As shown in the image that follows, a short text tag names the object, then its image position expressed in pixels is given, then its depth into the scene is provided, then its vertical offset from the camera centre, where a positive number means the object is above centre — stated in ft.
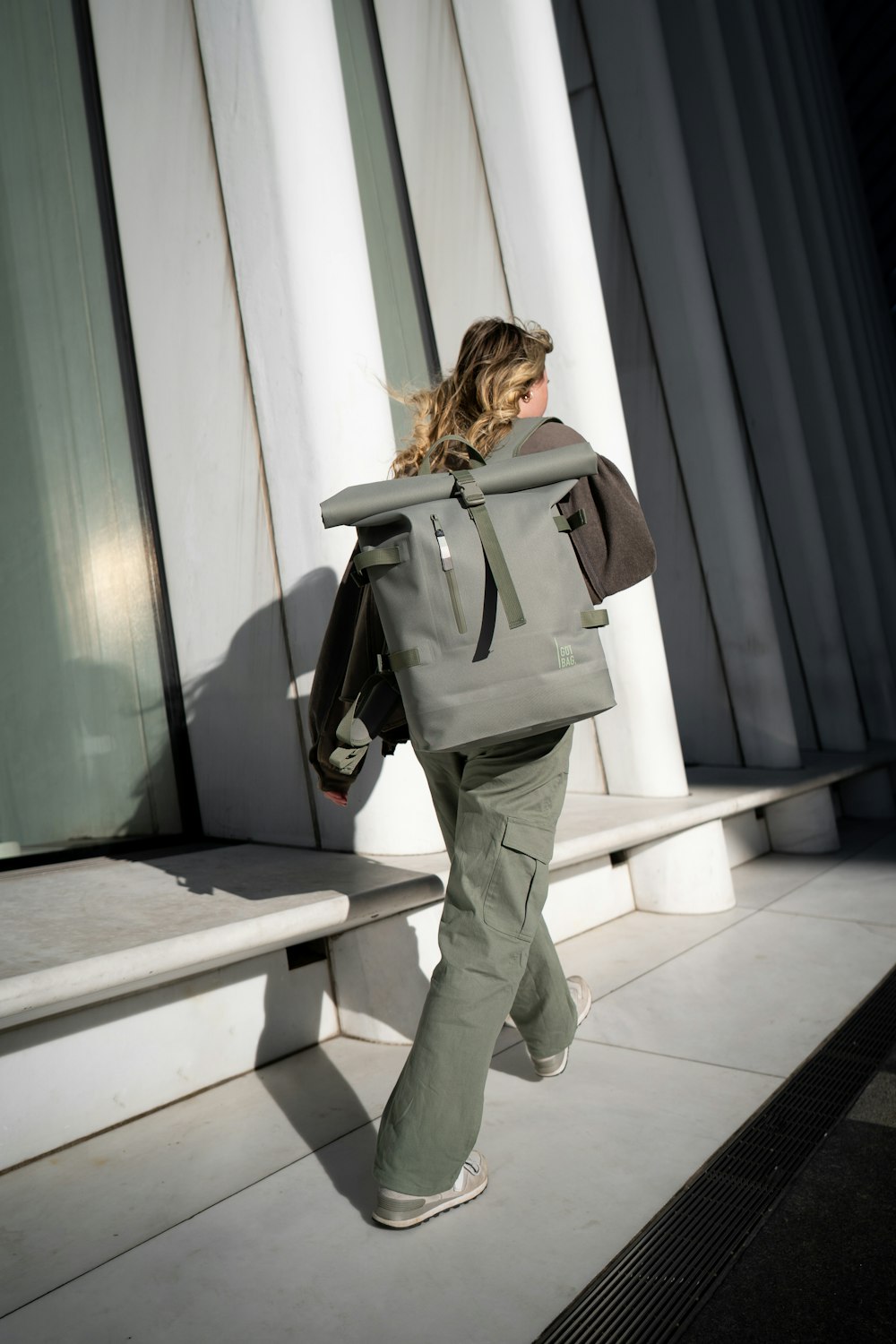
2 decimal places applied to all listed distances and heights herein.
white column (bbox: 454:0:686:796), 13.24 +6.49
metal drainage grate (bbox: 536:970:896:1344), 4.72 -3.23
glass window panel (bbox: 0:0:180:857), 10.96 +3.63
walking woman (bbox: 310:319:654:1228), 5.71 -0.74
